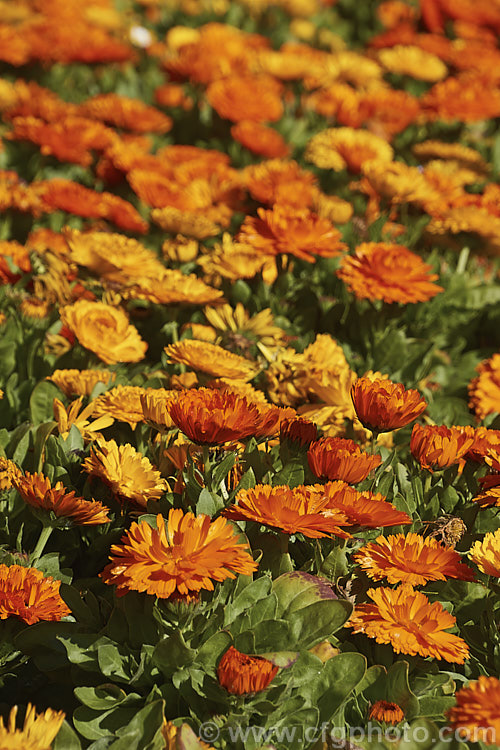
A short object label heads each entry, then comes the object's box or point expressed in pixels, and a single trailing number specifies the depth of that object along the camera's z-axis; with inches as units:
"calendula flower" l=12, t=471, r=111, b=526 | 76.6
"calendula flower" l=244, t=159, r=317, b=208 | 92.8
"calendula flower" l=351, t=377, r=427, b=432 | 76.7
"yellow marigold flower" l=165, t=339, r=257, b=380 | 80.9
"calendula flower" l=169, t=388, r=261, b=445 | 75.4
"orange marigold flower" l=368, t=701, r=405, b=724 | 74.8
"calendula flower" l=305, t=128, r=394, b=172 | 102.4
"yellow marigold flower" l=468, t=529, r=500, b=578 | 76.2
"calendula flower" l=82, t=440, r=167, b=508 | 78.0
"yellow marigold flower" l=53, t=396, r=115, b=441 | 80.8
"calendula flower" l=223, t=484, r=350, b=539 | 74.7
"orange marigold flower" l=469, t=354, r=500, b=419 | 85.6
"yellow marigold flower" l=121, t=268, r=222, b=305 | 84.3
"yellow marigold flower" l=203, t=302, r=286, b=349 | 85.8
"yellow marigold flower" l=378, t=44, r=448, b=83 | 132.7
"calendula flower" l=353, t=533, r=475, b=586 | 76.1
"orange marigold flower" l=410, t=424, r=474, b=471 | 77.9
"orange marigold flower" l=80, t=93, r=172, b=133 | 110.9
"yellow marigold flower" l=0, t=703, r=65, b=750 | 72.2
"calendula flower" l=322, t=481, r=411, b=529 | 75.5
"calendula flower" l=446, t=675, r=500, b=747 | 72.1
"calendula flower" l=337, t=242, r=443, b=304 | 84.9
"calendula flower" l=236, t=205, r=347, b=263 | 86.4
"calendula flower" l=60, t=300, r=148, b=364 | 82.6
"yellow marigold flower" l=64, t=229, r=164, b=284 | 86.3
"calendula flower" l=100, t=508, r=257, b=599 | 73.5
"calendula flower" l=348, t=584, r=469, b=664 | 75.1
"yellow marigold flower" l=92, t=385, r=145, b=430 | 79.4
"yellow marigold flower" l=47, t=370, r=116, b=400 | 82.1
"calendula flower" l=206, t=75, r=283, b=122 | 110.7
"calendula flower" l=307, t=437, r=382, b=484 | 76.5
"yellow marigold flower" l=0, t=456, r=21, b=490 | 78.9
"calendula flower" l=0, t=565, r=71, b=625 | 75.6
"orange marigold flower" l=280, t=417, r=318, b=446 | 78.6
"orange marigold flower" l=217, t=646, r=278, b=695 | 73.3
